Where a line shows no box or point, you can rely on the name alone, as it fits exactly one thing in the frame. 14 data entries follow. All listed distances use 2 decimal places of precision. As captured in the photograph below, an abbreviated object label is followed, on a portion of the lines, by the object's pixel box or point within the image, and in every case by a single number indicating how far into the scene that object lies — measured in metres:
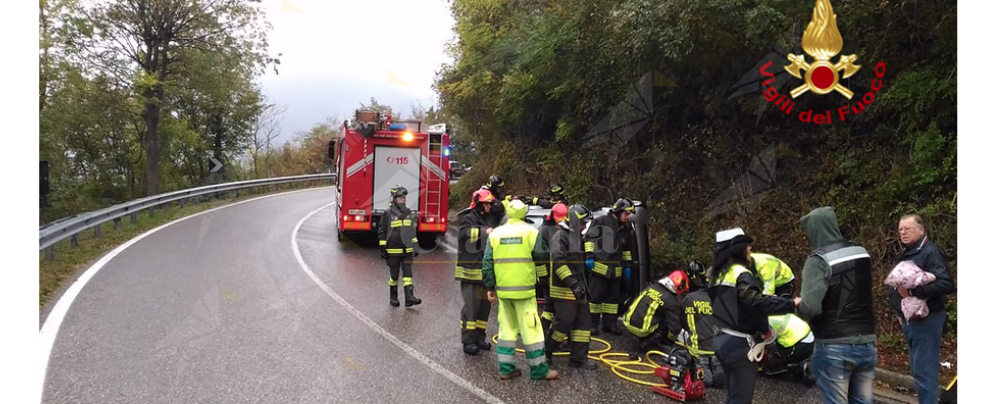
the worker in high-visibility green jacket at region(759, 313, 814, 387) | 5.50
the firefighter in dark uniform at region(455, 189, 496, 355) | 6.38
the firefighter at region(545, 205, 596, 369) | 5.93
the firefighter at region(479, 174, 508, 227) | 6.96
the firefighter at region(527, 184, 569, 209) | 9.08
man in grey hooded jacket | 3.87
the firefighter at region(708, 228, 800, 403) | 3.95
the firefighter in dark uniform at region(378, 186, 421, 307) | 8.23
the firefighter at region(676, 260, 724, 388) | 4.37
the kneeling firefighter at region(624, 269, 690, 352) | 6.38
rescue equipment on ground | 5.13
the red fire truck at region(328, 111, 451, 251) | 12.84
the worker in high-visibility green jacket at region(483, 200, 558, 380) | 5.65
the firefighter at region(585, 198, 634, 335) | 6.94
